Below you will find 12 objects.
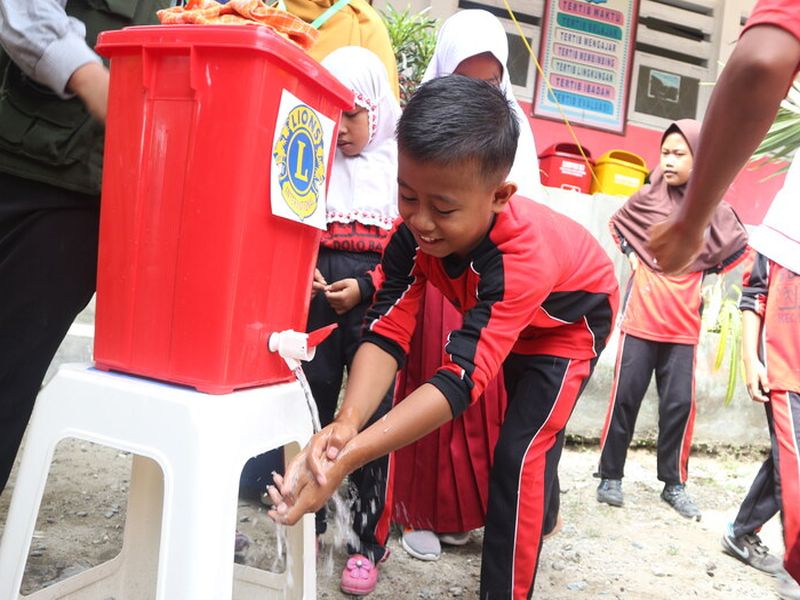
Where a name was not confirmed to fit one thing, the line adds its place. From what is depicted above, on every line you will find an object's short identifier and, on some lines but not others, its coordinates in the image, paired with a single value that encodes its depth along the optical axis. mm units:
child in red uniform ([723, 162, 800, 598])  2043
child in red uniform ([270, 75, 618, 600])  1325
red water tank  1214
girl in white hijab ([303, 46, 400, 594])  2027
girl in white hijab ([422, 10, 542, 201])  2242
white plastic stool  1146
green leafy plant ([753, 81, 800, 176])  3893
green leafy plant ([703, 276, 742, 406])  4074
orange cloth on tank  1295
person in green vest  1410
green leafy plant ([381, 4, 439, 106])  3785
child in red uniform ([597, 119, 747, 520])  3143
